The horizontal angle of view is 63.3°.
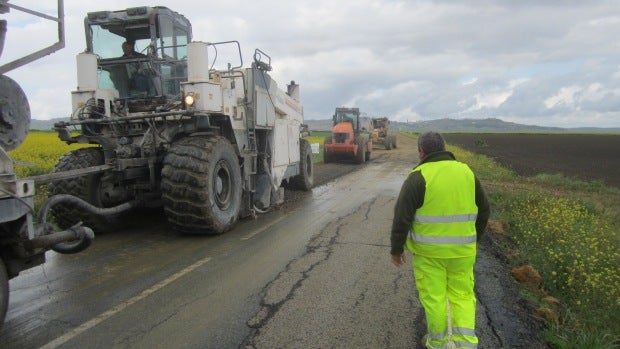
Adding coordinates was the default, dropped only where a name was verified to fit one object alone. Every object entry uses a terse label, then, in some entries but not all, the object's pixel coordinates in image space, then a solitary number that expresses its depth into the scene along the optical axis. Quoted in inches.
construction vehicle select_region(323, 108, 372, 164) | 870.4
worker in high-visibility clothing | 130.0
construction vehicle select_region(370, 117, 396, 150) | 1397.5
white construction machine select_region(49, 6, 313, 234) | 263.4
